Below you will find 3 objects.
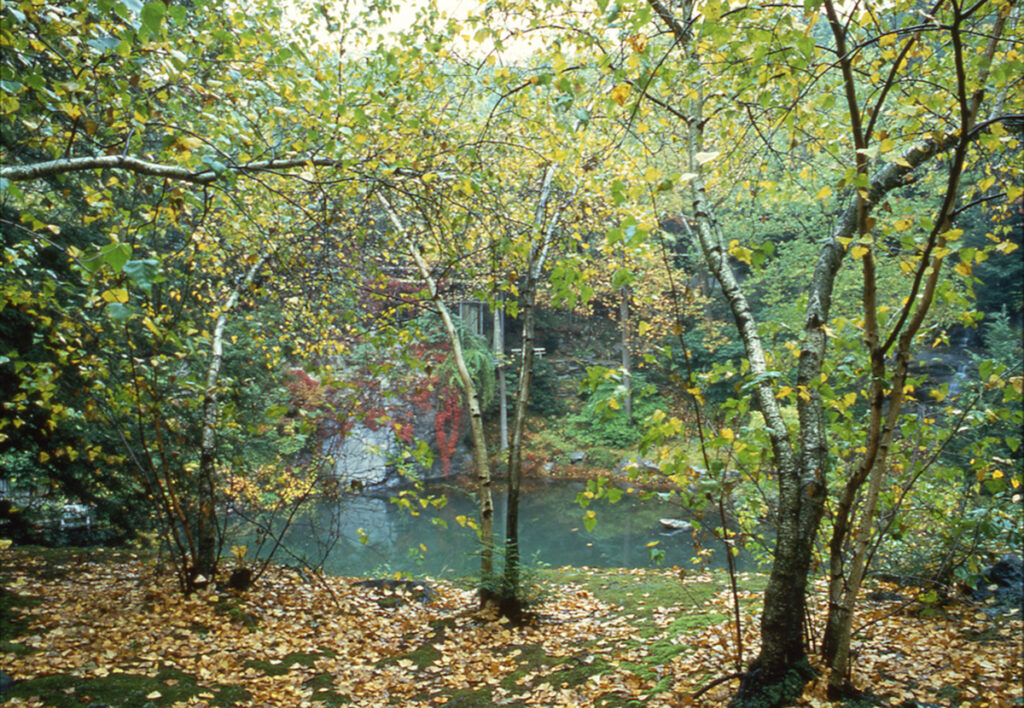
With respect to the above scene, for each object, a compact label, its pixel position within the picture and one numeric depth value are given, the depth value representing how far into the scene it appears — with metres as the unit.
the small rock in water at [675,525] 12.37
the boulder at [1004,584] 4.12
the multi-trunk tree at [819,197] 2.02
